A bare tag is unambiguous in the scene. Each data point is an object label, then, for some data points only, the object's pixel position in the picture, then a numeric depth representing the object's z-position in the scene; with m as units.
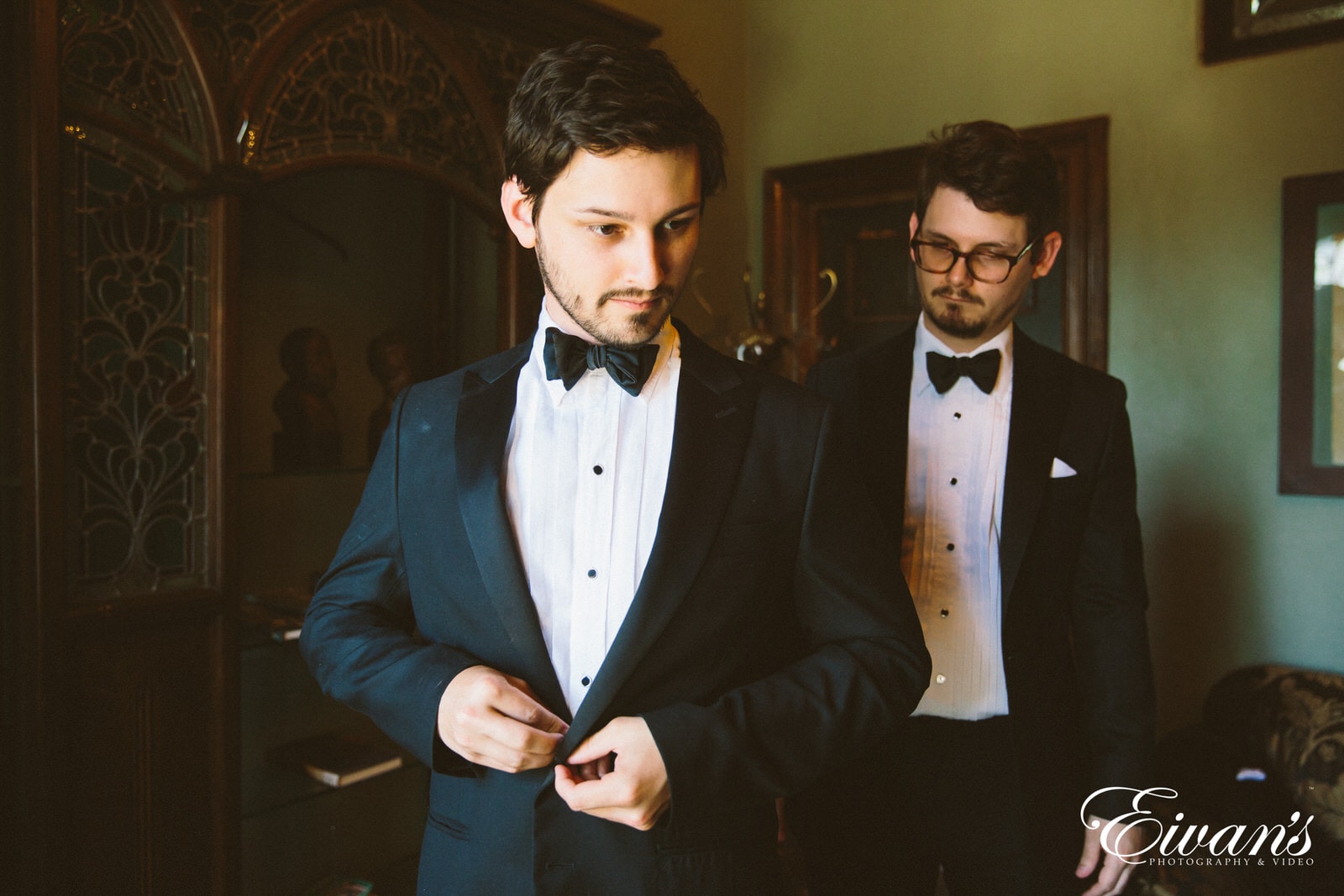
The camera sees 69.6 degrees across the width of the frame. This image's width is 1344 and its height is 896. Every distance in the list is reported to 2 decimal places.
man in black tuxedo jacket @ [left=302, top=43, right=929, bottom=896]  1.12
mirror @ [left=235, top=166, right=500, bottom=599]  2.47
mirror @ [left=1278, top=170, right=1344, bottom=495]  2.75
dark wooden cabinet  1.85
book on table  2.45
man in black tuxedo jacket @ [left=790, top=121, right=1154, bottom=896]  1.73
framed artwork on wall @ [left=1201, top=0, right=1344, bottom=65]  2.78
